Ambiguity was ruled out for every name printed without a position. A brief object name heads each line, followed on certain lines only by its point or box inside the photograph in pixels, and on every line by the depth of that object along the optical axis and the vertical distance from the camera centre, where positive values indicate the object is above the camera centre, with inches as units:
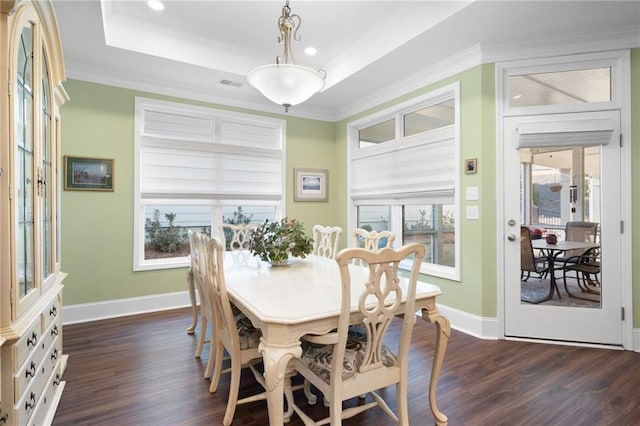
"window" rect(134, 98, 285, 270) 152.9 +19.2
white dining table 57.2 -18.3
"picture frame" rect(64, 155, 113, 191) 134.5 +16.6
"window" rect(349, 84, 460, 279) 136.9 +17.4
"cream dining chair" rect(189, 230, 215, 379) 86.4 -21.8
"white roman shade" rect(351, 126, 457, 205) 137.1 +19.2
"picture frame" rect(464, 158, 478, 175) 123.6 +17.0
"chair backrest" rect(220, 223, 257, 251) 138.1 -8.2
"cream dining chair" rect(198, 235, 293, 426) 71.7 -28.7
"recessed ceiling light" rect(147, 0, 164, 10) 110.2 +70.9
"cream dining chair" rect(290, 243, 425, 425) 57.4 -27.4
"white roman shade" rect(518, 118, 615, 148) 109.8 +26.5
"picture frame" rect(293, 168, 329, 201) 189.3 +16.0
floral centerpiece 100.5 -9.5
